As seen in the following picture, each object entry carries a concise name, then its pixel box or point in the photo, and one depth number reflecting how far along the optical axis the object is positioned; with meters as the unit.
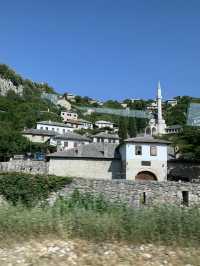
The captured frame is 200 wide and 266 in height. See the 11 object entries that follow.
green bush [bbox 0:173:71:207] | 21.09
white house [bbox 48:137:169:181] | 41.41
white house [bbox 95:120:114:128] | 115.43
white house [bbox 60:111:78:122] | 119.81
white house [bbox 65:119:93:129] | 108.06
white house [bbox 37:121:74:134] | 91.13
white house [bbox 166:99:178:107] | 155.68
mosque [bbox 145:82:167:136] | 119.64
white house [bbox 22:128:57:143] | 81.72
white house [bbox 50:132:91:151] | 69.81
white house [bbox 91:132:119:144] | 79.89
